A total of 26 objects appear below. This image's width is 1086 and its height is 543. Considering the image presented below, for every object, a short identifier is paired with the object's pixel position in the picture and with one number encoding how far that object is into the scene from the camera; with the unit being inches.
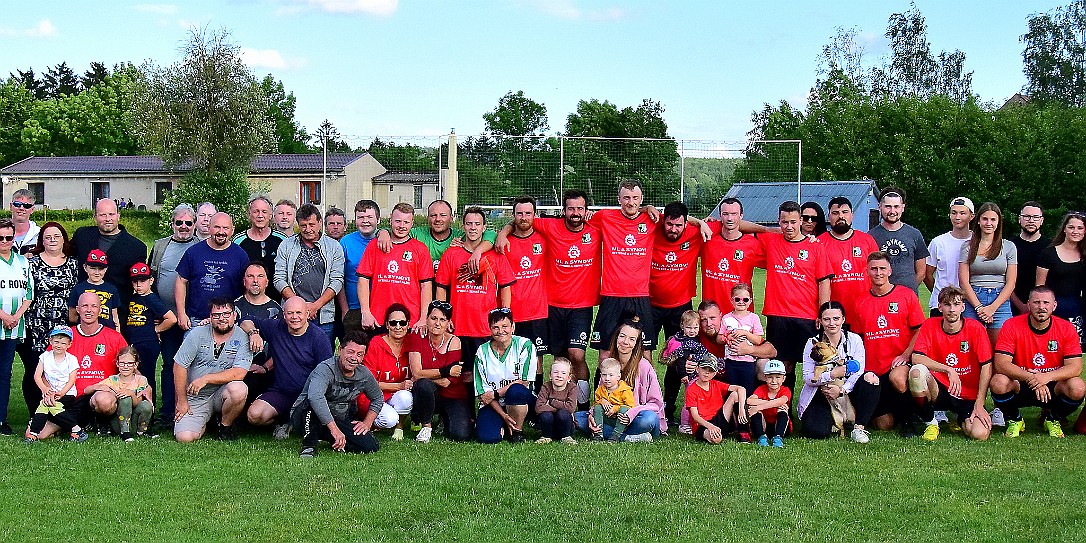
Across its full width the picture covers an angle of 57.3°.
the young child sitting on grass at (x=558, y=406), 277.4
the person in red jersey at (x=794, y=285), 302.4
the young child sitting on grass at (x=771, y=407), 277.9
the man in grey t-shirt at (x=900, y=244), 318.0
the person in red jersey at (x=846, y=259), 307.7
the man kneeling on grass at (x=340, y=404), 258.2
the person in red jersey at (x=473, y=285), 299.3
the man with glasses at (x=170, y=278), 299.4
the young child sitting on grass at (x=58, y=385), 273.6
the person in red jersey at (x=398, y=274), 302.0
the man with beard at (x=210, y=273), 291.3
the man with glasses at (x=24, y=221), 318.7
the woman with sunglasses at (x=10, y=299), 285.4
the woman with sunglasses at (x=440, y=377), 282.8
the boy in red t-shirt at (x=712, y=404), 279.3
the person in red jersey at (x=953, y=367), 286.7
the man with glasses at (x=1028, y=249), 306.5
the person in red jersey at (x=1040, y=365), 285.0
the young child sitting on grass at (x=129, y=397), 276.1
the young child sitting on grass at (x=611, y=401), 280.4
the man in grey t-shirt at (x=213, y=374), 275.3
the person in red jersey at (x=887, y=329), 293.3
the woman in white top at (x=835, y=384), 282.7
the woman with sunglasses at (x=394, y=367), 282.7
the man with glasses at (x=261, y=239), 307.6
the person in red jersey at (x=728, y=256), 309.4
